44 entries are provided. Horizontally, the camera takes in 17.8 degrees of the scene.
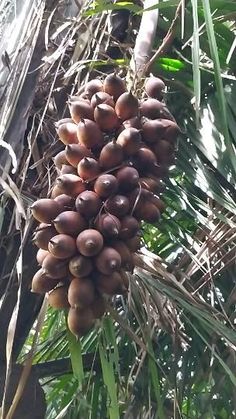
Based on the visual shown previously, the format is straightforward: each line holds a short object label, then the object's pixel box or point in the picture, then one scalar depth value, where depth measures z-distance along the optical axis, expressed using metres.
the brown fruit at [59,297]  0.89
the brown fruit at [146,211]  0.94
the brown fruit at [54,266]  0.88
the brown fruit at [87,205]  0.90
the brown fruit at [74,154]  0.96
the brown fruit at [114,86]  1.03
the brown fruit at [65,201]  0.93
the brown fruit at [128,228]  0.91
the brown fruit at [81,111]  1.01
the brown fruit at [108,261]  0.86
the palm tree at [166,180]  1.25
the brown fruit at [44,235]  0.90
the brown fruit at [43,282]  0.90
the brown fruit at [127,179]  0.93
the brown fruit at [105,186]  0.91
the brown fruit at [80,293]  0.86
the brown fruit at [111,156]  0.95
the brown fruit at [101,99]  1.01
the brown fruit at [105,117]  0.98
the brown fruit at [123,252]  0.90
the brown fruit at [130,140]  0.96
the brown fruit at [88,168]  0.94
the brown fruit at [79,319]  0.87
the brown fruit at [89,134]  0.97
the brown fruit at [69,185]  0.93
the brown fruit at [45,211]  0.91
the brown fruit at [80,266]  0.86
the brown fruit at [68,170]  0.97
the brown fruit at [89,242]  0.86
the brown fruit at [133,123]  0.99
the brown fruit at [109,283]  0.87
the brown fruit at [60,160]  1.00
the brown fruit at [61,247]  0.86
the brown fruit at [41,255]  0.90
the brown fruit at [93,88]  1.06
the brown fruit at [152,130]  1.00
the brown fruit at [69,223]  0.88
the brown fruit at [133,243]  0.92
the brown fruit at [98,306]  0.88
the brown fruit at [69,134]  1.00
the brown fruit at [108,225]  0.88
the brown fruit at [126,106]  0.99
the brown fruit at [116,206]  0.91
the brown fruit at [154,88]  1.06
